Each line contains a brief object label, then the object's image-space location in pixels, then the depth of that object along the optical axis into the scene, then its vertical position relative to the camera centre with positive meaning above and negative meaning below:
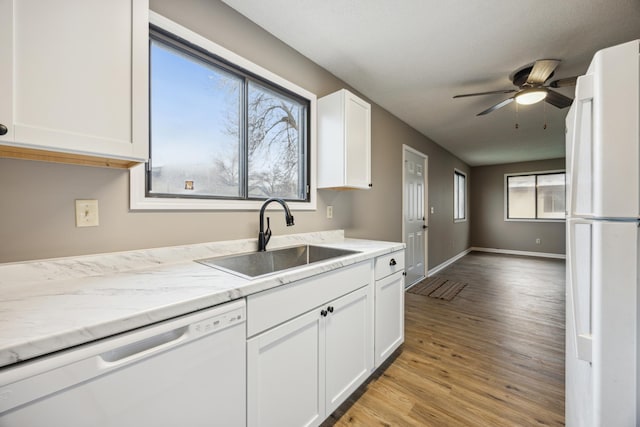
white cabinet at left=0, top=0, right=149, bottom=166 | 0.77 +0.45
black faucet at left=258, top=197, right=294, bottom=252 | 1.67 -0.14
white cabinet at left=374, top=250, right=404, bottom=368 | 1.81 -0.69
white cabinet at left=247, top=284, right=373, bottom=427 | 1.05 -0.73
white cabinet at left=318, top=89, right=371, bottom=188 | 2.10 +0.60
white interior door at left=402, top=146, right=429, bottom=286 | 3.81 -0.02
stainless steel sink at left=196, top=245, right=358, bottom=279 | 1.47 -0.30
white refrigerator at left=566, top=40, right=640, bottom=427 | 0.77 -0.06
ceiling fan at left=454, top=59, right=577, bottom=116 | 2.14 +1.12
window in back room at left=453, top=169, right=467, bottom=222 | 6.16 +0.42
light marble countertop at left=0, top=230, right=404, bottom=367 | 0.61 -0.27
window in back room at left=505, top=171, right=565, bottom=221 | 6.30 +0.40
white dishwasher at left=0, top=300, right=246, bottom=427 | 0.56 -0.44
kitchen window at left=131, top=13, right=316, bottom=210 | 1.39 +0.53
